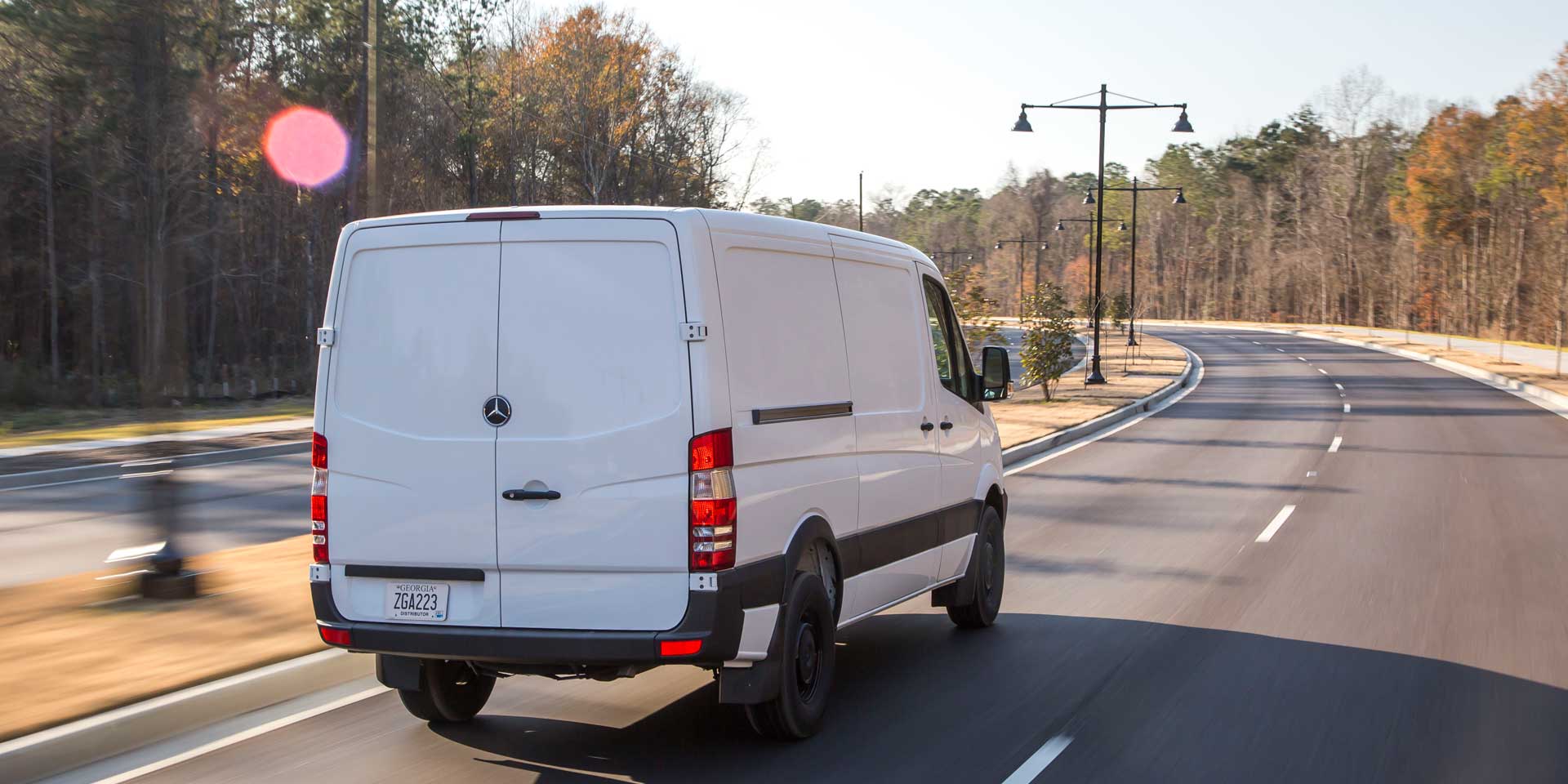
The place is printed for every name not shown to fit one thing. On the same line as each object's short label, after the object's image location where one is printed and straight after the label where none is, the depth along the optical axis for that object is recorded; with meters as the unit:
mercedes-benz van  5.20
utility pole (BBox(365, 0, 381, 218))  13.43
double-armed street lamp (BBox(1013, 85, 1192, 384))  30.47
